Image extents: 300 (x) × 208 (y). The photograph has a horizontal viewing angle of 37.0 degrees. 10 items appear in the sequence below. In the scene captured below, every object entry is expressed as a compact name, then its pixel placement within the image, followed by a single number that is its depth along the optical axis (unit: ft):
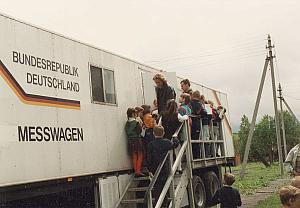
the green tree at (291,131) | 208.44
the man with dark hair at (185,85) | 36.45
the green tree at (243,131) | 224.12
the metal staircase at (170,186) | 27.78
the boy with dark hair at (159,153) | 28.81
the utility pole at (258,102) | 82.89
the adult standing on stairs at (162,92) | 31.55
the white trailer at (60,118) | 21.59
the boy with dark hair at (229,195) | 24.93
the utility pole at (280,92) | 132.77
